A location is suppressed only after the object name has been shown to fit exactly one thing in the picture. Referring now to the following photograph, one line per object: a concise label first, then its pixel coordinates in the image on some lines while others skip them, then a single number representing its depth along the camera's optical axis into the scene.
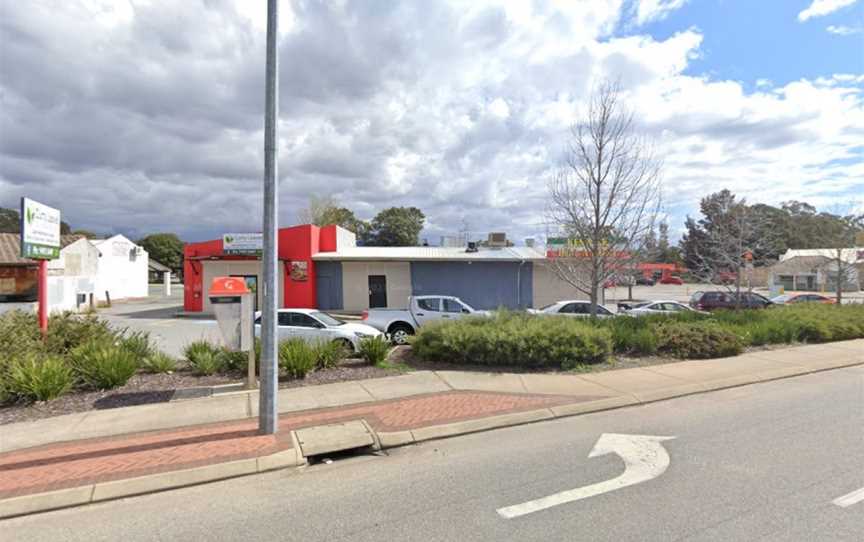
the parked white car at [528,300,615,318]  15.80
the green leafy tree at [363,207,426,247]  66.75
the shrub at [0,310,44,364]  7.56
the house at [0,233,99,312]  26.92
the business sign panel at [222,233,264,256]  25.22
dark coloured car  20.77
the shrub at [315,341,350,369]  8.81
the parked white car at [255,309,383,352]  11.28
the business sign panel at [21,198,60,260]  8.45
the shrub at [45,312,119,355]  8.77
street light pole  5.54
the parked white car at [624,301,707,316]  18.41
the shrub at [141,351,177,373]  8.65
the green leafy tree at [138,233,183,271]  78.00
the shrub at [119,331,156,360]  8.97
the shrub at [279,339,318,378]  8.17
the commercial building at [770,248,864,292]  50.44
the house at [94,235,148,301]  39.91
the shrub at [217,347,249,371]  8.76
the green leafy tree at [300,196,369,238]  51.47
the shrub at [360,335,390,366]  9.20
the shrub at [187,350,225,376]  8.59
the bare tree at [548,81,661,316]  12.20
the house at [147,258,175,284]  73.56
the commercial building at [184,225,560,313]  25.44
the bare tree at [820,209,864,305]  20.00
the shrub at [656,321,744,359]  10.20
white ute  14.08
